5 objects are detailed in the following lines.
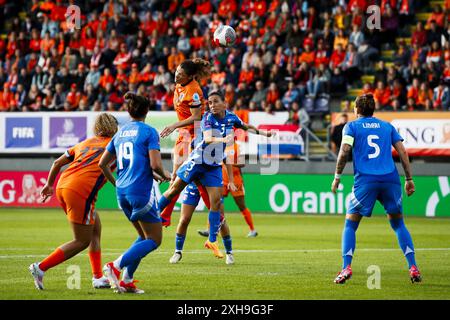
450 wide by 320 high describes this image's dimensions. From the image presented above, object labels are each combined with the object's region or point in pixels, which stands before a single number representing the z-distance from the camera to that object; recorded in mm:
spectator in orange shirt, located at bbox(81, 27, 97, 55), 32656
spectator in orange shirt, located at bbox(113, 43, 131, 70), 31328
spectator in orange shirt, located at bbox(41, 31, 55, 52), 32969
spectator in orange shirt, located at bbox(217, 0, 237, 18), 31314
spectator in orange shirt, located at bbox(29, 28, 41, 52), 33500
